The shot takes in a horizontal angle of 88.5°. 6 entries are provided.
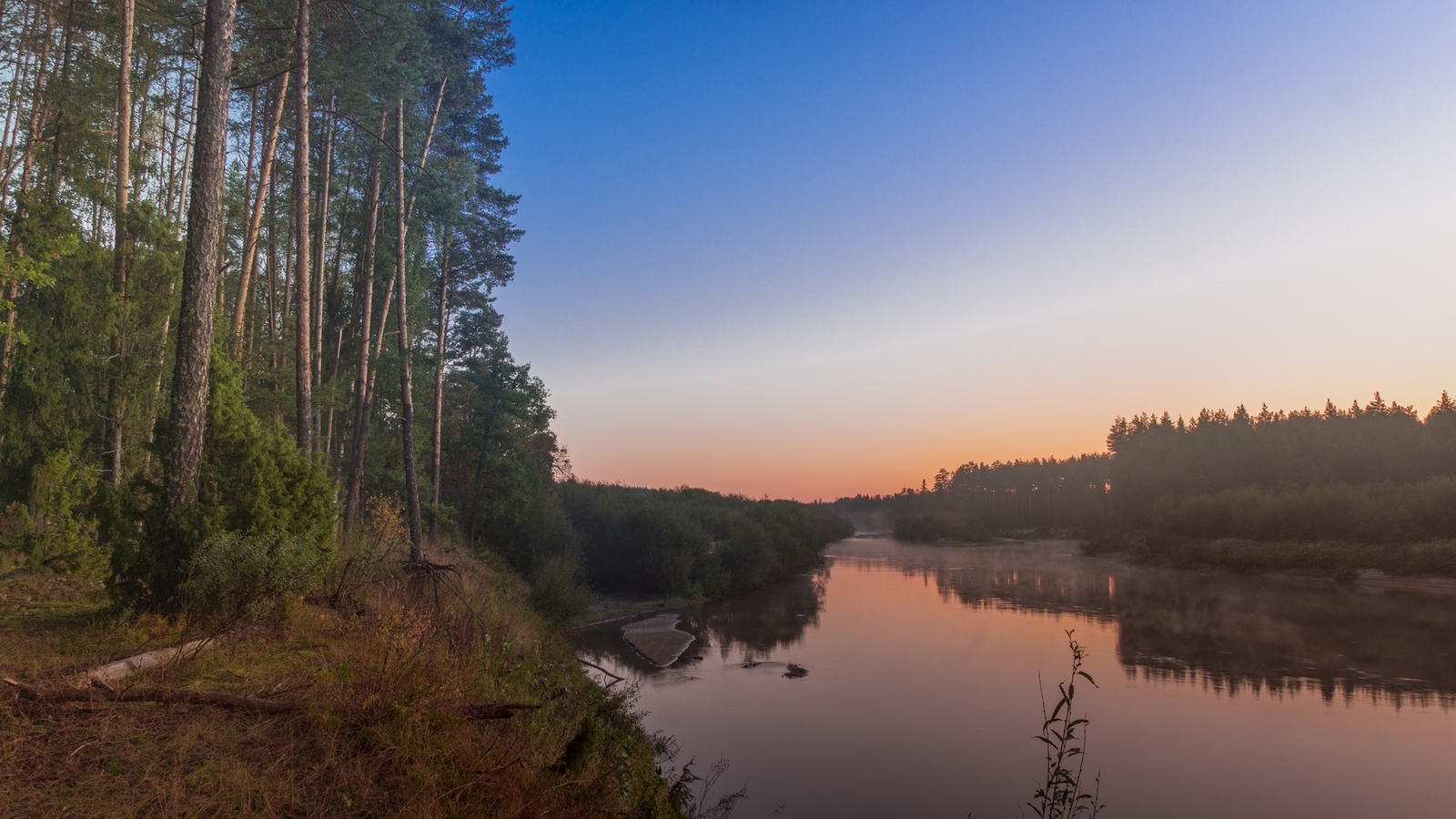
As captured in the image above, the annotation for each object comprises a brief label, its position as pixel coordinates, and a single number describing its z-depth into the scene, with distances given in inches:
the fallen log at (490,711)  213.6
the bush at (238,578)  274.1
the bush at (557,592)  917.2
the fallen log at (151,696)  182.1
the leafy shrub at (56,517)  392.8
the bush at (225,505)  290.0
